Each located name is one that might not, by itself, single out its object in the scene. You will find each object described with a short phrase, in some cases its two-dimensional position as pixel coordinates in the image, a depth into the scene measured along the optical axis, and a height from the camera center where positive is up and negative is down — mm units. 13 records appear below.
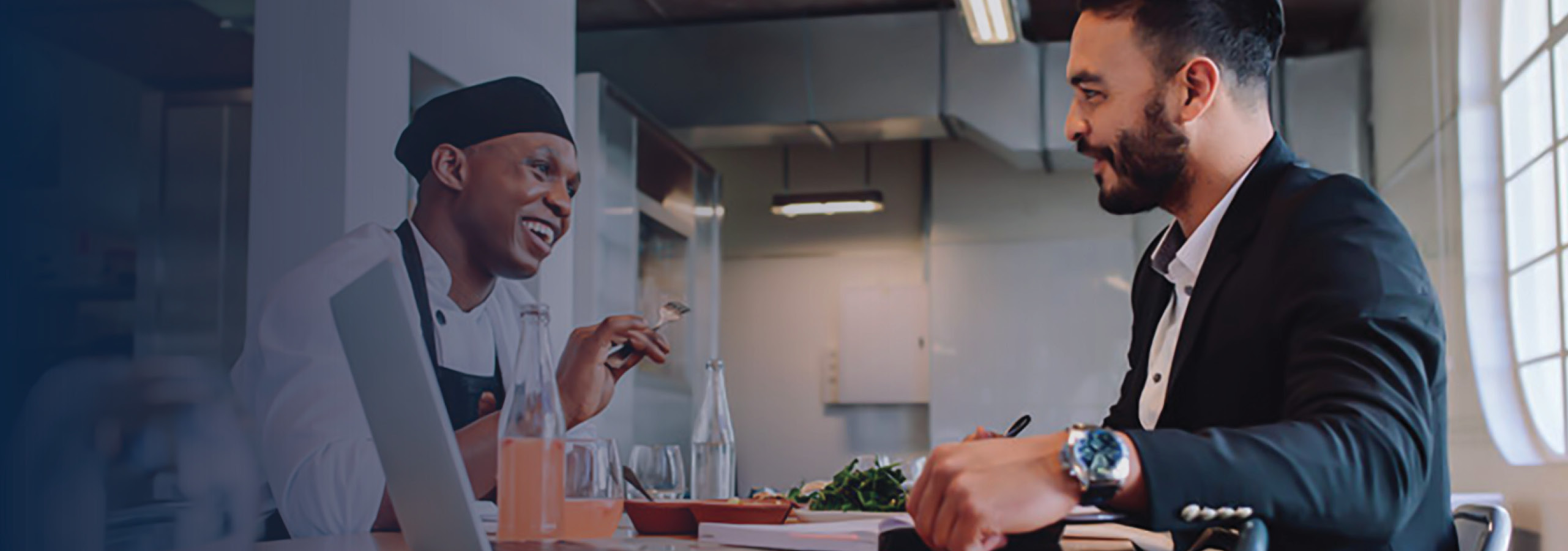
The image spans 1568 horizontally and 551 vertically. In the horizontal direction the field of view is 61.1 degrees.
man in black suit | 1045 -5
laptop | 1070 -60
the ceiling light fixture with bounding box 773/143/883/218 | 7648 +784
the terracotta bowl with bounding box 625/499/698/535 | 1512 -205
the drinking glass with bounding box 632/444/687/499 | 2158 -214
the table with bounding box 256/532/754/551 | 1263 -213
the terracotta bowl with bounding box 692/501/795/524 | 1462 -192
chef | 1559 +32
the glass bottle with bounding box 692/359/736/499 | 2199 -184
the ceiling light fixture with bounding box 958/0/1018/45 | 4797 +1180
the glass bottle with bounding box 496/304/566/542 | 1342 -117
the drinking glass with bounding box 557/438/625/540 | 1422 -167
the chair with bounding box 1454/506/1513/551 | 1531 -249
